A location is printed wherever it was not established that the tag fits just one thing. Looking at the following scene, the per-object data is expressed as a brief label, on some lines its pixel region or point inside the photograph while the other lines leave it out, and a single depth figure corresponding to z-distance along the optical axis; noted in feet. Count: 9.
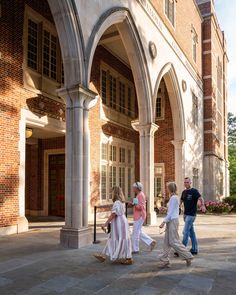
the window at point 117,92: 52.06
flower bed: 60.18
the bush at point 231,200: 65.77
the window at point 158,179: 61.05
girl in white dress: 20.36
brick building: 27.02
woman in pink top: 23.88
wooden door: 46.52
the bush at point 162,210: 56.31
